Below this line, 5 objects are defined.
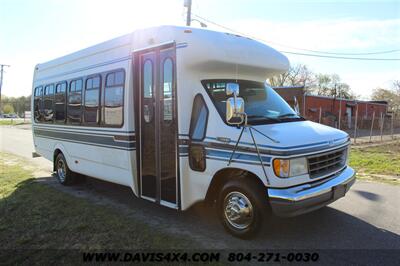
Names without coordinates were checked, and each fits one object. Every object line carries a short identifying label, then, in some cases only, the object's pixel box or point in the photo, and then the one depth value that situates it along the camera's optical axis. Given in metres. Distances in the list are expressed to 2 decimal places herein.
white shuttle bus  4.45
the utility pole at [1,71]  57.91
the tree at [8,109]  101.38
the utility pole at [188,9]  17.56
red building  29.30
